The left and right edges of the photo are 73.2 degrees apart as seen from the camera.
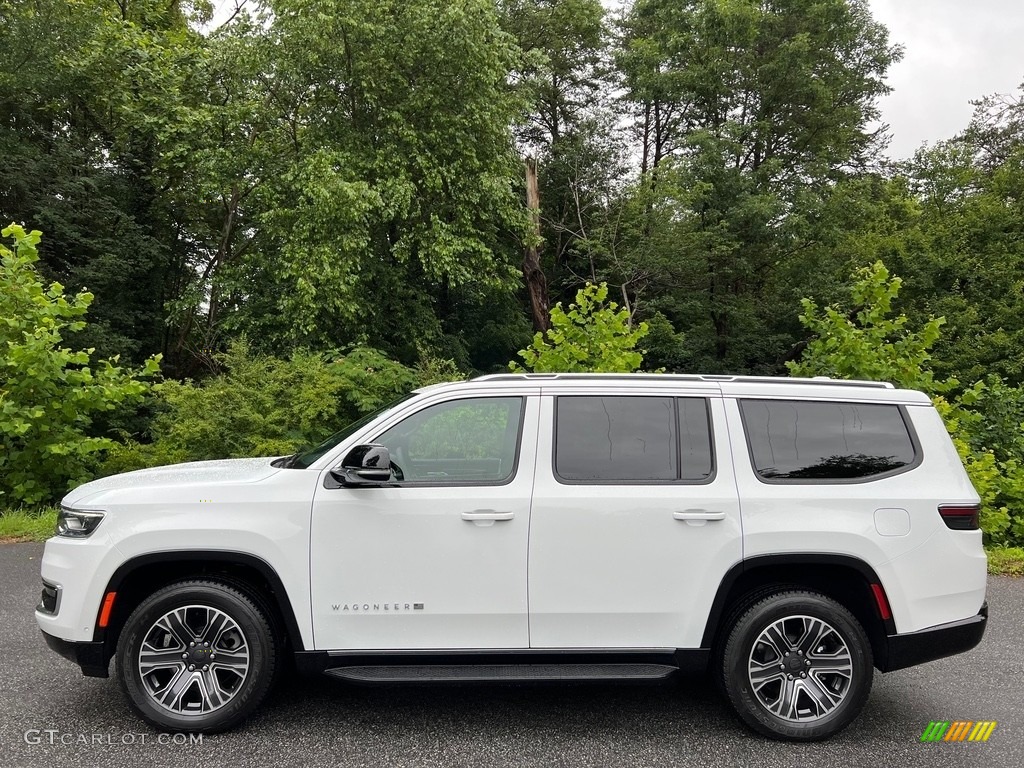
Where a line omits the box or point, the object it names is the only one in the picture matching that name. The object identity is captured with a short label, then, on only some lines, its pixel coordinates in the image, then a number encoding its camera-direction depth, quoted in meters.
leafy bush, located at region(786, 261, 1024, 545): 8.32
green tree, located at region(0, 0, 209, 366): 15.87
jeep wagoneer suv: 3.47
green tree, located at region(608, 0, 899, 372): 19.83
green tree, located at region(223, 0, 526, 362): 14.66
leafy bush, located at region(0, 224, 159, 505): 8.31
